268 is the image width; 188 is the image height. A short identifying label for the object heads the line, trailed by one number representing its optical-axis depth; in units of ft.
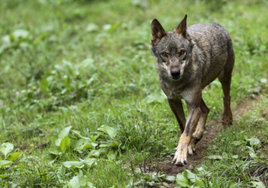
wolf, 34.53
